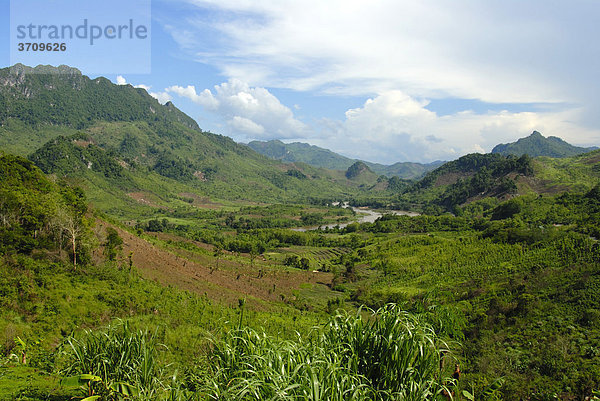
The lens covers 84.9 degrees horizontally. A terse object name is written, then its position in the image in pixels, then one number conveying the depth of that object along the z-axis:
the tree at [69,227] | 30.97
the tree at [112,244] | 37.47
